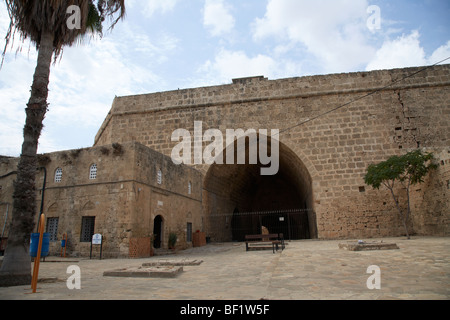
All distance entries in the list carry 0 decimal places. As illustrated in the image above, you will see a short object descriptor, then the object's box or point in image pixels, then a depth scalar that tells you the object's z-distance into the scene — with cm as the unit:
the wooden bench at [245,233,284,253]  1014
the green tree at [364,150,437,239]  1181
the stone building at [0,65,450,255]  1145
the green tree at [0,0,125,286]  525
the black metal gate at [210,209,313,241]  1897
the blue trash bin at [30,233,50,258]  564
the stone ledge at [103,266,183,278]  557
